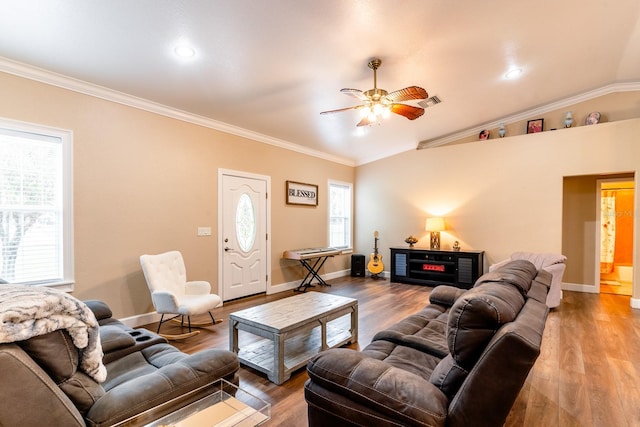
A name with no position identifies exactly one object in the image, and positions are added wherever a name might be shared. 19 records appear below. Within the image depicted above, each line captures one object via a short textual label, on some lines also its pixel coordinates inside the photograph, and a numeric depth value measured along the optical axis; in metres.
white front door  4.66
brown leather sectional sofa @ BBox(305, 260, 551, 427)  1.11
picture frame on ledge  5.36
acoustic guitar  6.60
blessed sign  5.71
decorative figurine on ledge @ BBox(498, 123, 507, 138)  5.68
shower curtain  5.74
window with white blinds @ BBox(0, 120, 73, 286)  2.89
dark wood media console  5.51
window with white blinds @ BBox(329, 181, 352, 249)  6.82
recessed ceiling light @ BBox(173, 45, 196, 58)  2.75
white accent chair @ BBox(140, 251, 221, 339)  3.25
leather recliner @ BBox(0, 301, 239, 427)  0.96
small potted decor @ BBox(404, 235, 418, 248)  6.27
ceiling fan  2.90
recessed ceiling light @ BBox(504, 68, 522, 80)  3.92
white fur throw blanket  0.98
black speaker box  6.89
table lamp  5.93
